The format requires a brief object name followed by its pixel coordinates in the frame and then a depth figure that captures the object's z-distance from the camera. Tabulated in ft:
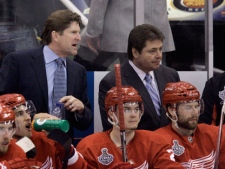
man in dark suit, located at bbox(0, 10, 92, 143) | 44.01
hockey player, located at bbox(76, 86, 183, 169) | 39.93
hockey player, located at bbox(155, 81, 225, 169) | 42.11
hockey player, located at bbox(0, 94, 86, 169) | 38.99
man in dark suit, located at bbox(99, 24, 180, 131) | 44.68
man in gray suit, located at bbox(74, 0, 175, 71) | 50.06
